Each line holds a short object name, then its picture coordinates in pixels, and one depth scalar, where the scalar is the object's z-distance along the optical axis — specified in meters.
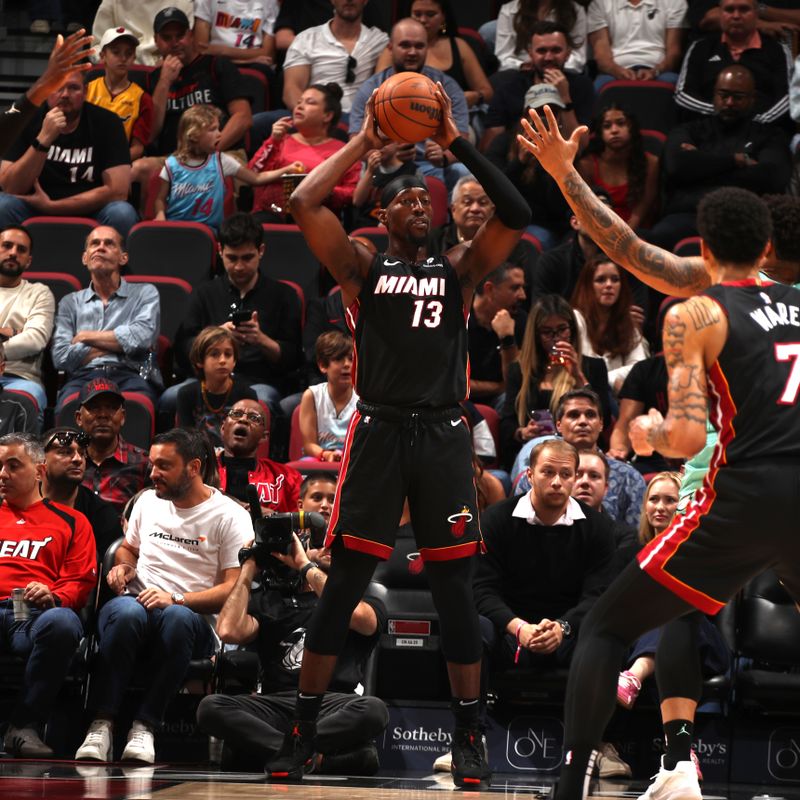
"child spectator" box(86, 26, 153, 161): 21.58
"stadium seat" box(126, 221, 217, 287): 19.16
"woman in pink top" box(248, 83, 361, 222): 20.05
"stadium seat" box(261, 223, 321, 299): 19.22
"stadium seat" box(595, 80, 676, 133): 21.72
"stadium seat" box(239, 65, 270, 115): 22.23
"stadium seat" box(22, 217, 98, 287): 19.23
